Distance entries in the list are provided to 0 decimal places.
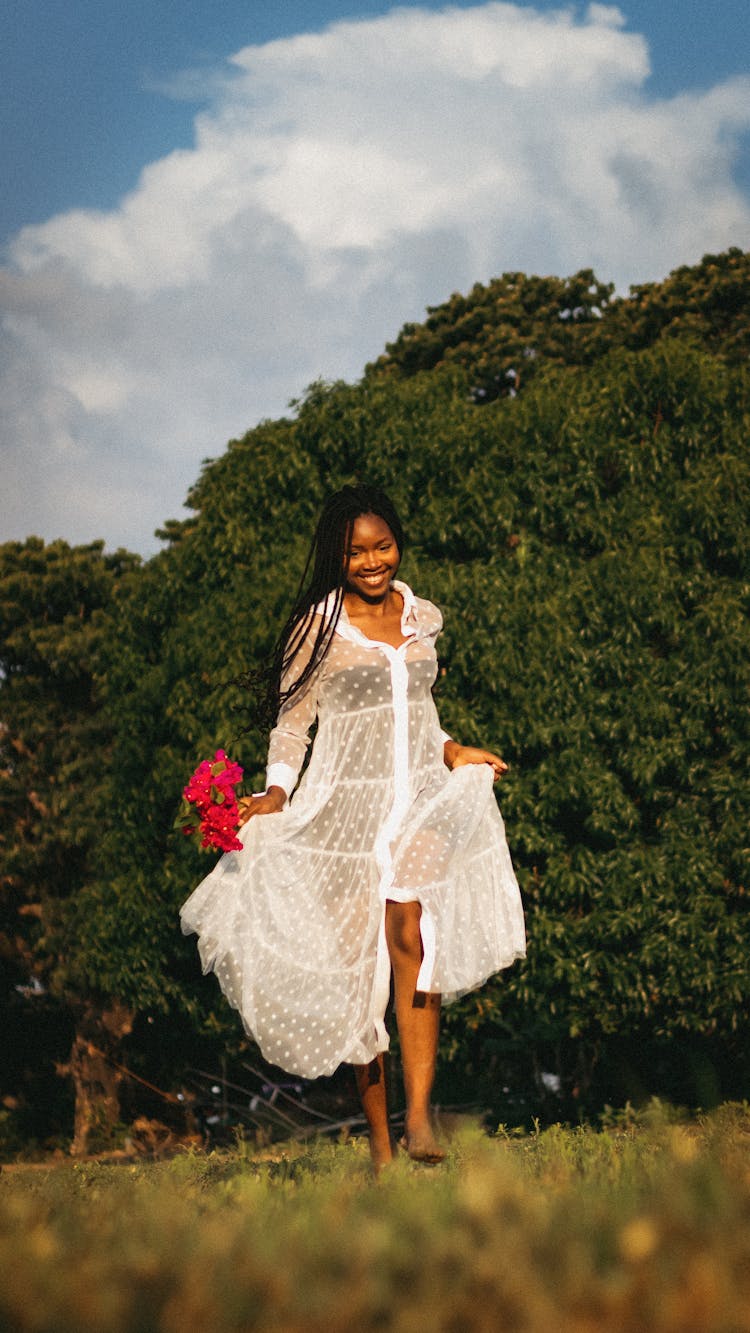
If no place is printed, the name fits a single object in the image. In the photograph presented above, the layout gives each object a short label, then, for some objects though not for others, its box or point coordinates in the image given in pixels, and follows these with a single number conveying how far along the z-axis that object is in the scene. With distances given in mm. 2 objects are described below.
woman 5109
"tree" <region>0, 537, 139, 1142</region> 20297
